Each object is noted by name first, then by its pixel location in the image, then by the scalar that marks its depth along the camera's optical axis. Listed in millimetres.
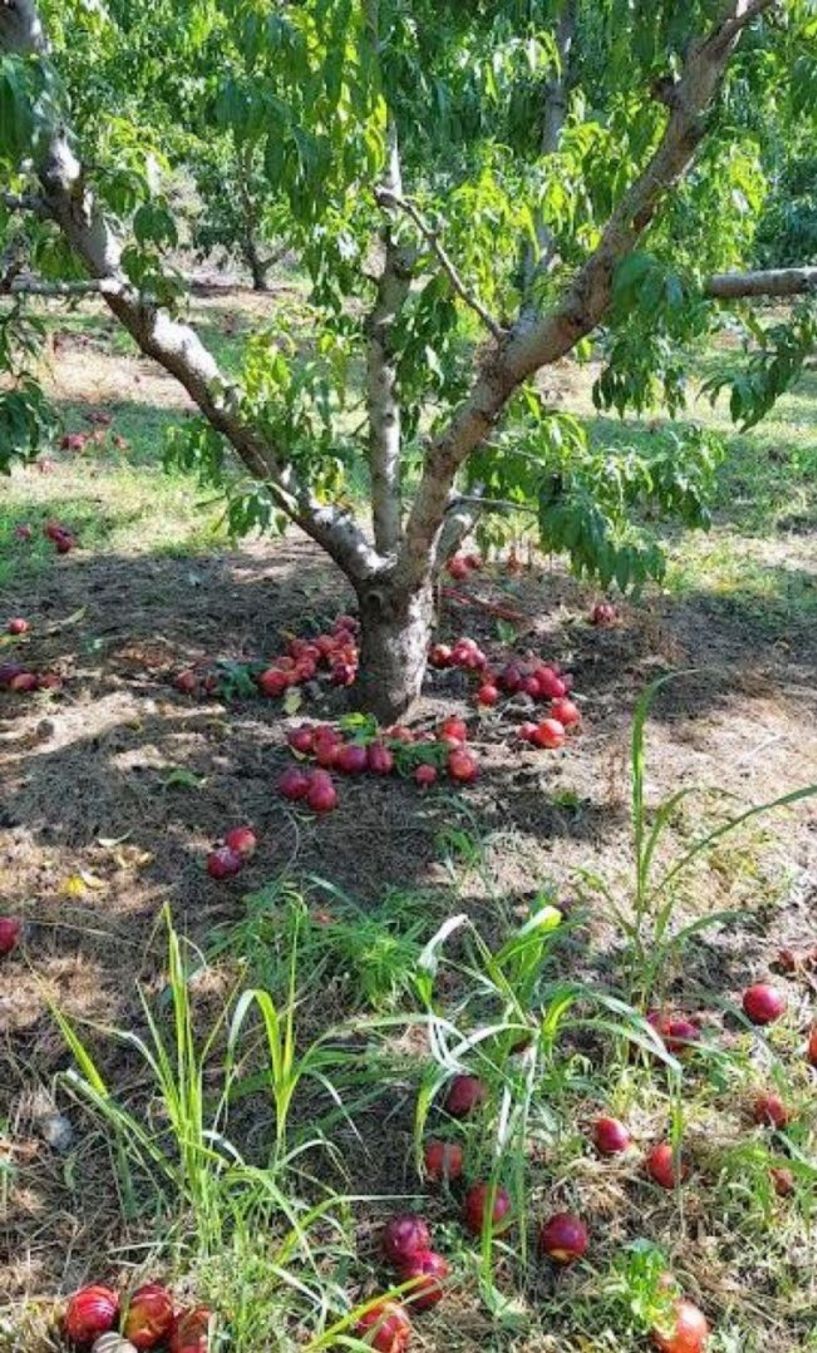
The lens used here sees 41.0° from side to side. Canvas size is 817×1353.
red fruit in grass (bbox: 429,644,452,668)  4112
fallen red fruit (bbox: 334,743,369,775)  3320
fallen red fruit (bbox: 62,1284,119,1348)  1817
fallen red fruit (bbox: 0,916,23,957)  2607
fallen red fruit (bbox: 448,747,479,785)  3348
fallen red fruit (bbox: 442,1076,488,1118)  2229
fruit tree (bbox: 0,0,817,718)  2285
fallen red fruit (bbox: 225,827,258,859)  2955
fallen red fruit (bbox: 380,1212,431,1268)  1957
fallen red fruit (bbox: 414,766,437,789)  3301
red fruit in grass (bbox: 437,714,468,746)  3510
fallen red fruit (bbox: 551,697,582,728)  3711
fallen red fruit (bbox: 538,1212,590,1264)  2002
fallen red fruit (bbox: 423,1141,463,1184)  2121
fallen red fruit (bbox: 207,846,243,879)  2875
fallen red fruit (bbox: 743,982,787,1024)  2527
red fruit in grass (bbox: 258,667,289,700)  3811
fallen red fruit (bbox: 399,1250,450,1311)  1923
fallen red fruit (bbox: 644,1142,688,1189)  2156
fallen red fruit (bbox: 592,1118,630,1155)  2195
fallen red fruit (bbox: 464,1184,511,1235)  2016
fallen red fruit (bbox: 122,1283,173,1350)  1797
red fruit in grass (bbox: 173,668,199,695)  3824
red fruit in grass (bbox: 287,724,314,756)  3428
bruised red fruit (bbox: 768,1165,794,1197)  2176
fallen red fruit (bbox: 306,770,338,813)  3135
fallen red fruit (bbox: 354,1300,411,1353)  1800
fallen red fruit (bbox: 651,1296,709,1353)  1857
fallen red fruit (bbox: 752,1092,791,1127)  2275
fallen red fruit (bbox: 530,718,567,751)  3598
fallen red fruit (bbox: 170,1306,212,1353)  1758
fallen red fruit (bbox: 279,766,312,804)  3180
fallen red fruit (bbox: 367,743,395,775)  3330
